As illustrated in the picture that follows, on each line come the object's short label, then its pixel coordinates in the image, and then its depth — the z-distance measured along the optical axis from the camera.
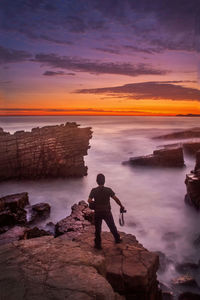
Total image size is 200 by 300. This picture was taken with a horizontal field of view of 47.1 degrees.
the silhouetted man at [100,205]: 6.19
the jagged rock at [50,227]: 11.27
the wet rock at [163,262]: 9.74
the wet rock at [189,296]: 7.86
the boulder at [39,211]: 12.79
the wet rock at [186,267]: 9.63
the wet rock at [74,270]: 3.89
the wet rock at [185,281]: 8.51
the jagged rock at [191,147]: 35.04
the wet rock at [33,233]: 8.75
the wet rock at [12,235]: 7.64
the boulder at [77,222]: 8.54
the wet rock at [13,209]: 10.89
